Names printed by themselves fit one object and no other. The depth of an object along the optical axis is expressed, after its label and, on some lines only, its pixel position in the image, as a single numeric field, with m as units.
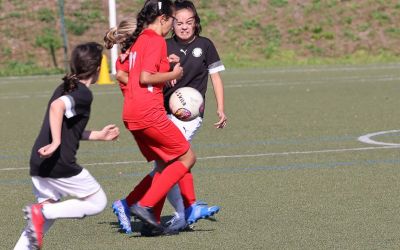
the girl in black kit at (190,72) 17.72
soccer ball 17.95
